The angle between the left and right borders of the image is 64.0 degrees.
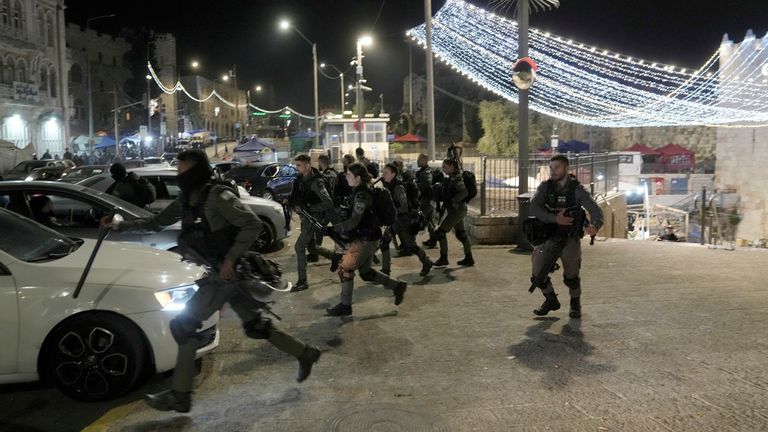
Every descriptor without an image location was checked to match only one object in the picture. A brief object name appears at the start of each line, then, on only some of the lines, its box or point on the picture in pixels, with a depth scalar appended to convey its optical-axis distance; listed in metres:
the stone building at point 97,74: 58.44
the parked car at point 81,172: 19.09
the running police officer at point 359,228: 6.25
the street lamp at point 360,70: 23.11
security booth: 36.31
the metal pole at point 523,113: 10.02
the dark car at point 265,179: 18.81
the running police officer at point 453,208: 8.88
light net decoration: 15.89
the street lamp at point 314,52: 24.31
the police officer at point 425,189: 9.76
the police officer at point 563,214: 5.94
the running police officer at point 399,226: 8.19
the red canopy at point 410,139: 45.56
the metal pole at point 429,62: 16.28
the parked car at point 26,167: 21.92
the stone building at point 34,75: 36.44
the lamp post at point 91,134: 42.14
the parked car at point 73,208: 6.81
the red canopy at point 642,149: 36.60
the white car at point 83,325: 4.17
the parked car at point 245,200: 9.60
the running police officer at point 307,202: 7.70
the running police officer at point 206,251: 4.01
